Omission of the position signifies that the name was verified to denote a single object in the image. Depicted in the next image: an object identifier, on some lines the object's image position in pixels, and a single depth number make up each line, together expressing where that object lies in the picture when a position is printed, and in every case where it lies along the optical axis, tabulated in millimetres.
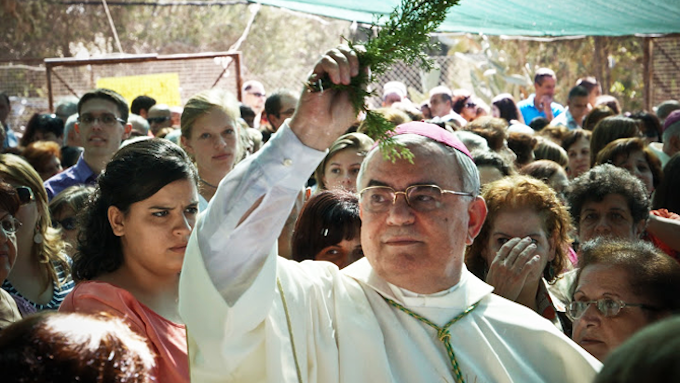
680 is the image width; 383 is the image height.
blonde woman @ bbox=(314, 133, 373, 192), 5410
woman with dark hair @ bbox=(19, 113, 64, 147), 9078
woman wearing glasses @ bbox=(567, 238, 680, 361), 3172
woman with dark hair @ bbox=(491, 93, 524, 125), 11180
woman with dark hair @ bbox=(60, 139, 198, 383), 3266
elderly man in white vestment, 2430
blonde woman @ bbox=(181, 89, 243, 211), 5191
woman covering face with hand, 4102
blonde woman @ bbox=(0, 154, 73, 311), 4145
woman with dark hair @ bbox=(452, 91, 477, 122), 11320
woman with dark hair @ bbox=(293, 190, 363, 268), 3951
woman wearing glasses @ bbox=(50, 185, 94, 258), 4906
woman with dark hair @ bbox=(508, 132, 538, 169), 7457
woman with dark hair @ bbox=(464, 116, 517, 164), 6762
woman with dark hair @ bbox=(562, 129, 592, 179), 7836
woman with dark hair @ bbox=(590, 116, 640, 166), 6992
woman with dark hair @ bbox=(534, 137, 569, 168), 7145
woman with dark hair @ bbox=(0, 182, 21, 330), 3555
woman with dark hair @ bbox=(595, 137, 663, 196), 6188
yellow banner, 11508
